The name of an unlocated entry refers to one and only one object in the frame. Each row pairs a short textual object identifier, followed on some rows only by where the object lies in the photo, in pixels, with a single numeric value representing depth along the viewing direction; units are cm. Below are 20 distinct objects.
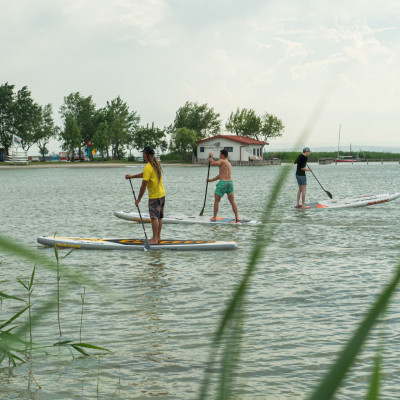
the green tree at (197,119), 14125
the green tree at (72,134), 12469
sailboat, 17112
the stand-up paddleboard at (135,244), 1363
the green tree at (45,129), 13262
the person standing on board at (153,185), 1265
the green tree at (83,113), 13550
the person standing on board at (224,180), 1748
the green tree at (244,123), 14150
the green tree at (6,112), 11753
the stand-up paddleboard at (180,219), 1914
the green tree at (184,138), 12762
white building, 11444
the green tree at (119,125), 13688
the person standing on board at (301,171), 2086
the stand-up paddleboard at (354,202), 2417
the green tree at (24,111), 11772
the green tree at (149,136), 13900
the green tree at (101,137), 12612
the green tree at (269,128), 14388
